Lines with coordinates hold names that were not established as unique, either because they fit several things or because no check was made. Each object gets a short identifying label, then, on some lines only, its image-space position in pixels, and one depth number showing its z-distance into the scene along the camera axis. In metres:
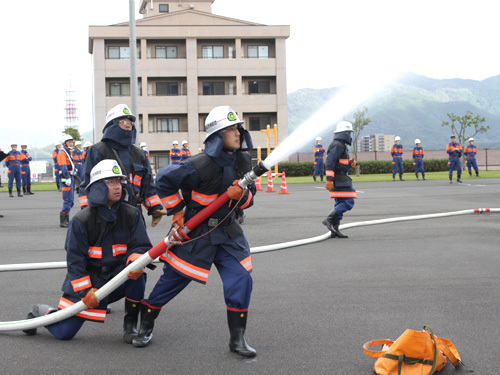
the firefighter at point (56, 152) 21.41
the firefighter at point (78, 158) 20.02
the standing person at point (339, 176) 9.91
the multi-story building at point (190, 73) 53.84
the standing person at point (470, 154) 29.86
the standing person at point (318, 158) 31.22
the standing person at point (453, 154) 26.49
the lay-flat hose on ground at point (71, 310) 4.40
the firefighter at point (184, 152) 30.25
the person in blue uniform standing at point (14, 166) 24.22
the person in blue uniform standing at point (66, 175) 12.39
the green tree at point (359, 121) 54.95
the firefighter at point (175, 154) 31.20
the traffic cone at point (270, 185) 24.31
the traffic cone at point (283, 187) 22.67
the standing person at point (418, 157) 29.88
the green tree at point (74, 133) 84.39
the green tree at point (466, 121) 51.26
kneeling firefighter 4.52
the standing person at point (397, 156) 29.61
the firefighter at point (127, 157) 5.72
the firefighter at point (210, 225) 4.36
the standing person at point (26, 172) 25.20
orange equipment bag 3.68
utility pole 17.66
